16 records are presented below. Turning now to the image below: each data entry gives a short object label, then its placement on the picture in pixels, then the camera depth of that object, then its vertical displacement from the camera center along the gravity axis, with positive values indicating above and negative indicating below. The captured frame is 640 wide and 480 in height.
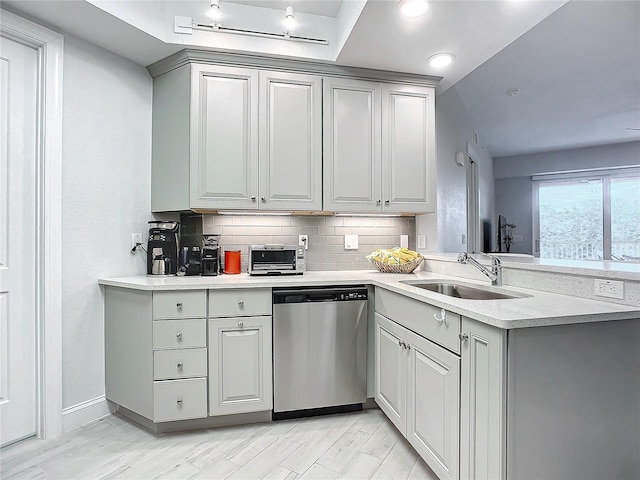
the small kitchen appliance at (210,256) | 2.55 -0.11
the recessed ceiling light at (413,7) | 1.87 +1.21
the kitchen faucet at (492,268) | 2.03 -0.16
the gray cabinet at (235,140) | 2.44 +0.69
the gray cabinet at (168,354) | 2.12 -0.67
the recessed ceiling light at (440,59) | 2.42 +1.22
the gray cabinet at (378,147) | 2.65 +0.69
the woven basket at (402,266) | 2.71 -0.20
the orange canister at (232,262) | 2.68 -0.16
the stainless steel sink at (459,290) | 1.98 -0.30
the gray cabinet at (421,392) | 1.51 -0.75
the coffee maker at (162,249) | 2.56 -0.06
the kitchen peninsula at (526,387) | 1.23 -0.55
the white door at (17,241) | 2.02 +0.00
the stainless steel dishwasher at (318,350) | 2.27 -0.69
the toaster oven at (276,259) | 2.55 -0.14
